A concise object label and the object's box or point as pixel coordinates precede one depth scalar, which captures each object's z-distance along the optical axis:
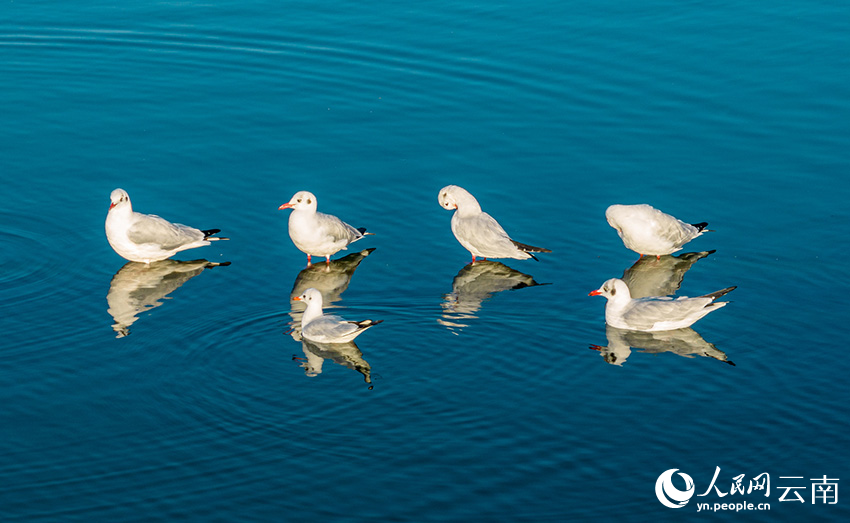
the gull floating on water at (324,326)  15.03
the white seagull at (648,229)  18.09
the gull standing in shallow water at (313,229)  17.94
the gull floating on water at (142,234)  17.92
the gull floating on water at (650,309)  15.81
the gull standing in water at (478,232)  18.12
